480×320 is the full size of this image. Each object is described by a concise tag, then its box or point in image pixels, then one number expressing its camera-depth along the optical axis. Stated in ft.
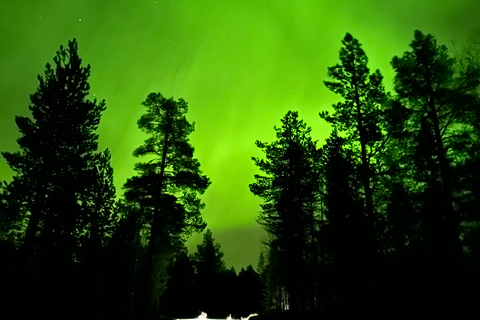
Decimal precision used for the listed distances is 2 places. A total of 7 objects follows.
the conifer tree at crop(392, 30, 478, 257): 52.60
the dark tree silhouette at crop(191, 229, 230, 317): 152.05
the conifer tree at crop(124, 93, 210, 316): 66.54
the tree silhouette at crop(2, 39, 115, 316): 51.72
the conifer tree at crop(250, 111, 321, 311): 67.67
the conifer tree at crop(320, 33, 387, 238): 54.65
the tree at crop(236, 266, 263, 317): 150.51
